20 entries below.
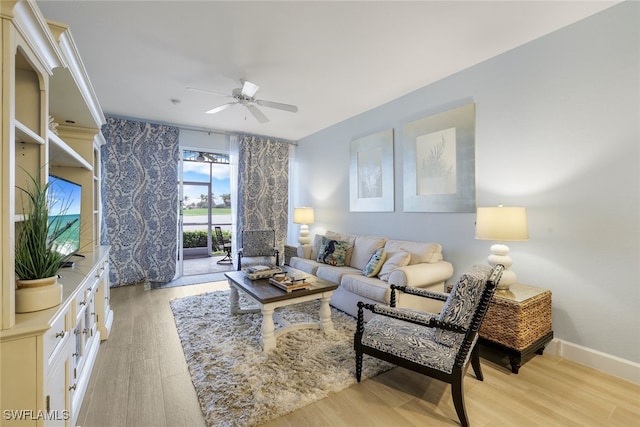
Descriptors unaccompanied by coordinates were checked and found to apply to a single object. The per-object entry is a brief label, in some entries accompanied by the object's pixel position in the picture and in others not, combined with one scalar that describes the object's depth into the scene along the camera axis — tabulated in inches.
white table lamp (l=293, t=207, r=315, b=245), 207.2
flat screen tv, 79.2
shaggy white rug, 71.1
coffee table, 97.1
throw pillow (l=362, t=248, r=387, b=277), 128.6
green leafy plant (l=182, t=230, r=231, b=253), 295.2
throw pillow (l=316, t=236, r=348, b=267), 153.9
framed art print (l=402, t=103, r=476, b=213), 121.0
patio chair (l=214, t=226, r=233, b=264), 263.2
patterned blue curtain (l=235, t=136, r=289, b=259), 217.6
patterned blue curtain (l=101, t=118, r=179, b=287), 177.0
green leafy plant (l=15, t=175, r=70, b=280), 49.3
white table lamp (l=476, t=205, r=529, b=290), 93.4
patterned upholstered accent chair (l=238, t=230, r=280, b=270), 183.8
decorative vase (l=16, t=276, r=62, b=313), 47.6
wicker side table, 86.1
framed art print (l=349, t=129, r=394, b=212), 157.8
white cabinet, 41.8
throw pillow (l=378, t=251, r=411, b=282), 119.6
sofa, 111.6
